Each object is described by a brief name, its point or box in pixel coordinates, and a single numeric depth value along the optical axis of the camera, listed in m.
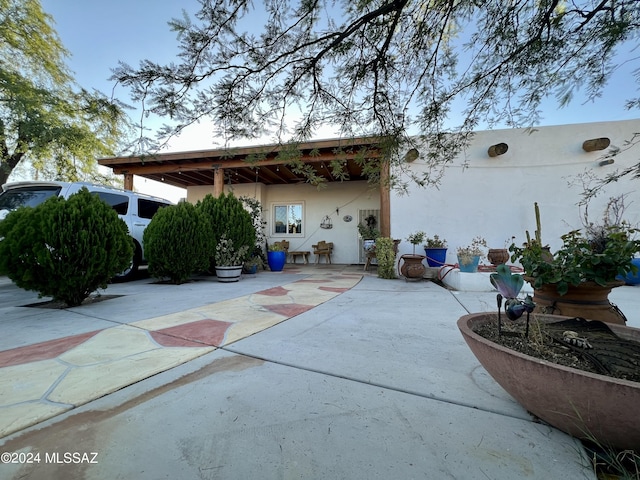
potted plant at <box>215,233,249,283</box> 5.26
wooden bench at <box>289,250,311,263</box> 9.52
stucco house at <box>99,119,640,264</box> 5.43
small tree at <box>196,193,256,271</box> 5.67
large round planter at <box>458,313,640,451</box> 0.79
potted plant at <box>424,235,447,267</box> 5.79
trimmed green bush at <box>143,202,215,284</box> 4.65
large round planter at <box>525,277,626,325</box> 1.77
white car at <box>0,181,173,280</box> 4.05
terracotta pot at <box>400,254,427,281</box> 5.37
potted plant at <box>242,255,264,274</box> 6.53
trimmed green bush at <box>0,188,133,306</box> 2.77
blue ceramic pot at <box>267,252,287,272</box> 7.34
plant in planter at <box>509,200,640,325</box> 1.56
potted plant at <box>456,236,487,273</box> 4.62
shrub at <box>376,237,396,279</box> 5.85
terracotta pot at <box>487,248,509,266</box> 5.37
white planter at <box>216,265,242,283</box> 5.23
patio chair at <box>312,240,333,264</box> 9.14
